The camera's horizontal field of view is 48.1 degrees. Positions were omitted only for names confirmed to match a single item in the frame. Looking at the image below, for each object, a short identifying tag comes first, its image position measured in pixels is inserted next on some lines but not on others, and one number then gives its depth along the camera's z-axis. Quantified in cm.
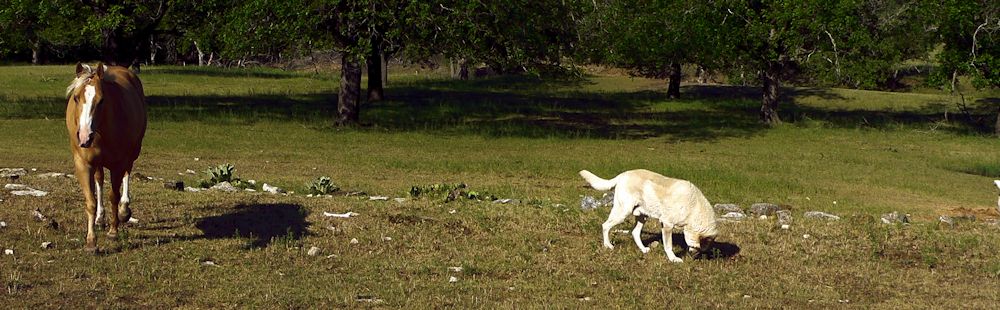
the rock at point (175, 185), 1867
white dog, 1374
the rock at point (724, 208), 1928
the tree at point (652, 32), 4400
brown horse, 1269
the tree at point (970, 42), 4041
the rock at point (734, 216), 1773
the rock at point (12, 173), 1892
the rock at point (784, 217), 1738
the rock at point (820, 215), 1848
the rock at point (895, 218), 1852
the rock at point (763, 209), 1912
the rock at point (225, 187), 1905
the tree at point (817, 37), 4228
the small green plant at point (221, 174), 1991
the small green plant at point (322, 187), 1958
